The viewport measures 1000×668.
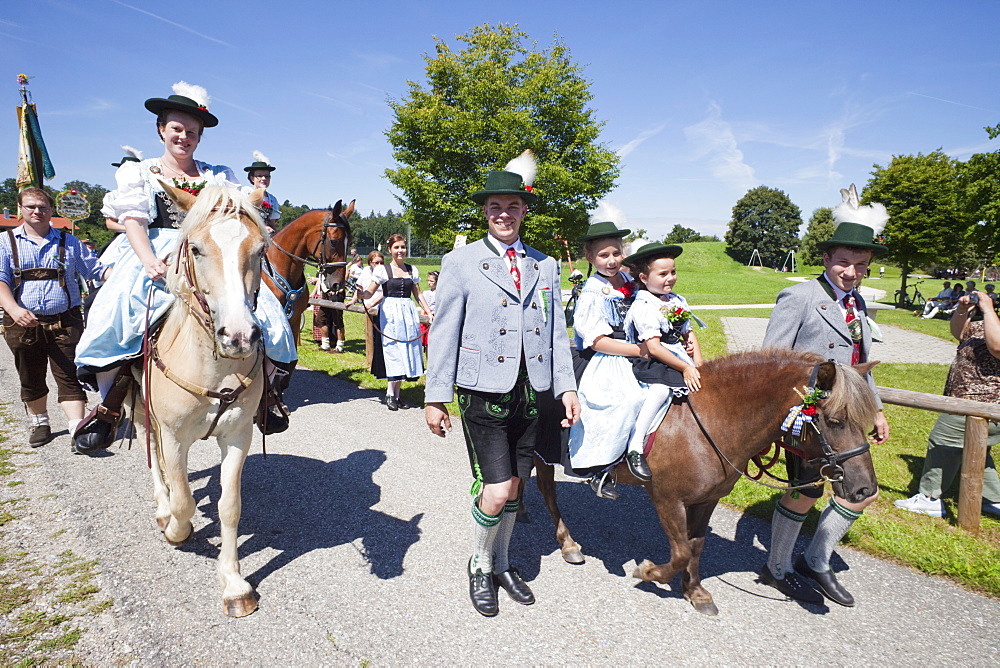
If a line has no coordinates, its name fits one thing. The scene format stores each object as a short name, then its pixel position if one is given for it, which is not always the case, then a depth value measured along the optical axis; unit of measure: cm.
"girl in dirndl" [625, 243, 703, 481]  331
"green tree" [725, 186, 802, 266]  6894
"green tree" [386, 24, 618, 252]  2086
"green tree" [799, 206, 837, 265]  6419
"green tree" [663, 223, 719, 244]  9044
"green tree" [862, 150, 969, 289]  2778
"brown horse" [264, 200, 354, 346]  726
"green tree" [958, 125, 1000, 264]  1780
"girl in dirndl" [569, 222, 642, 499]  343
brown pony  285
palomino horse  263
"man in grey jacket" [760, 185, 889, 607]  348
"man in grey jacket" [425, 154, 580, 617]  313
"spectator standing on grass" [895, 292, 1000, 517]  469
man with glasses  573
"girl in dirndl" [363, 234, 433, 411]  838
